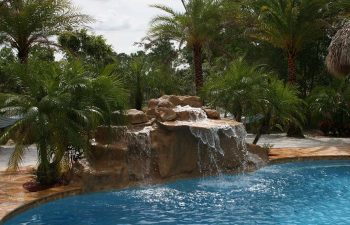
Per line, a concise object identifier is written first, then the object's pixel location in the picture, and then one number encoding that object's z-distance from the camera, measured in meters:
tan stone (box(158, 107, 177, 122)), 11.56
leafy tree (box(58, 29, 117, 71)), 28.47
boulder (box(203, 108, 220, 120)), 12.98
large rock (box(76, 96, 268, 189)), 10.32
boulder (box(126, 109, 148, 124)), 11.22
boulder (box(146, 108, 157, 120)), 11.76
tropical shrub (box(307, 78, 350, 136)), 19.55
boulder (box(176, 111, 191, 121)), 11.90
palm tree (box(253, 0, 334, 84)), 18.17
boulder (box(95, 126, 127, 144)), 10.42
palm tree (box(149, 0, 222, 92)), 18.70
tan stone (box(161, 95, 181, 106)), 12.95
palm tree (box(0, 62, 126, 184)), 8.70
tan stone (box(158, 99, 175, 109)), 12.17
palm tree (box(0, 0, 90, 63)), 15.27
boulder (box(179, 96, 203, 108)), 13.17
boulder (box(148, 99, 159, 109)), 12.32
